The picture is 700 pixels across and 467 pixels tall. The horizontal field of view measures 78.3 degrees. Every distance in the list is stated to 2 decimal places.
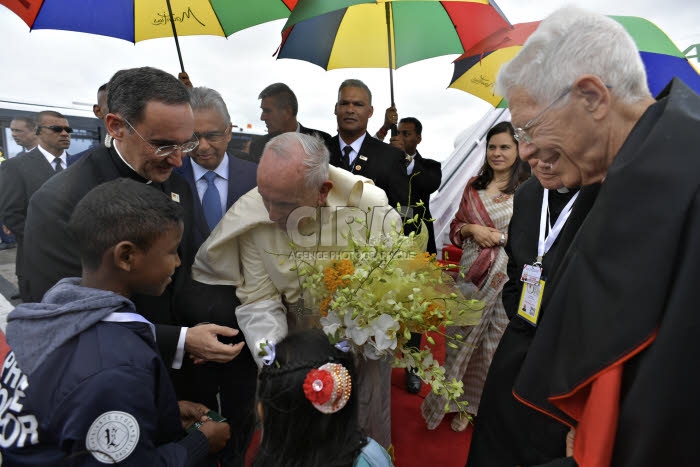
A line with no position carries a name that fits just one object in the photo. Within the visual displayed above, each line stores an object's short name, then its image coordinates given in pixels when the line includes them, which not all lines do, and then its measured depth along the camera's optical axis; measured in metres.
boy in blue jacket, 1.16
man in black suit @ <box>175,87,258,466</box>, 2.12
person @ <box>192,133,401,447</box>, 1.87
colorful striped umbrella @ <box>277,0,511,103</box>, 3.86
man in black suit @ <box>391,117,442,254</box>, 3.99
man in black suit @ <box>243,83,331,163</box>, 3.86
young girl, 1.32
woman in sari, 3.21
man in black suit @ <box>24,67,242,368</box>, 1.69
